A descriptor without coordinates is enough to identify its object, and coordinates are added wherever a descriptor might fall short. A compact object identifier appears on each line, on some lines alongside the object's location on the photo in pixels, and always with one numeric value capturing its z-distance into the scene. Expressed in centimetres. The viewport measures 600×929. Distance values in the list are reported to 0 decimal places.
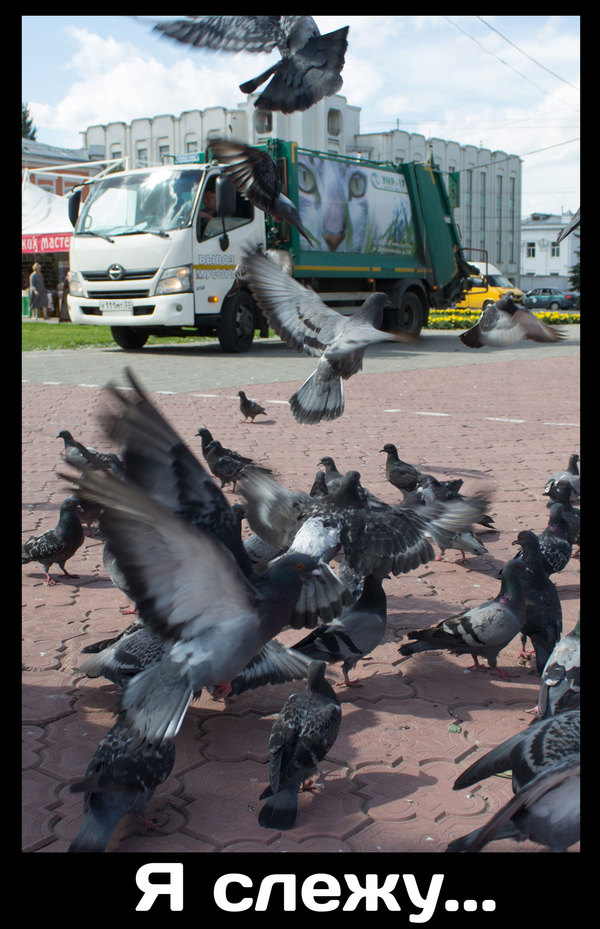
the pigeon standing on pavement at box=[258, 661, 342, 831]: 283
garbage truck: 1630
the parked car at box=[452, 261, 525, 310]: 3322
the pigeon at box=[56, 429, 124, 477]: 533
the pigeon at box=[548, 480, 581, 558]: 520
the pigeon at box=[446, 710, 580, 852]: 215
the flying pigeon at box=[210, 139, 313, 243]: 417
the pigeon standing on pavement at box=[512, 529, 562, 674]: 398
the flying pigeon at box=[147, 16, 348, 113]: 317
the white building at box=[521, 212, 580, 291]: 9119
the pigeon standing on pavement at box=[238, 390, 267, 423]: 1009
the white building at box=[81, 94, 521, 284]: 3856
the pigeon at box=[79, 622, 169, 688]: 333
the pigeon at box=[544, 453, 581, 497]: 629
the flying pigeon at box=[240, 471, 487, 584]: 409
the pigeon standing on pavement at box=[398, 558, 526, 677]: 388
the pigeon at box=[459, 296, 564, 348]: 500
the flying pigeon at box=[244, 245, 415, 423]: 521
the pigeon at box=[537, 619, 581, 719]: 298
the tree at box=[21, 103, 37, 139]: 5774
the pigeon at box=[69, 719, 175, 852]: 256
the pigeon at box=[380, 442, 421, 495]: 653
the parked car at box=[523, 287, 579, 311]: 4853
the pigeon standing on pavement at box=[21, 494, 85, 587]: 510
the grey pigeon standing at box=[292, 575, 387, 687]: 377
